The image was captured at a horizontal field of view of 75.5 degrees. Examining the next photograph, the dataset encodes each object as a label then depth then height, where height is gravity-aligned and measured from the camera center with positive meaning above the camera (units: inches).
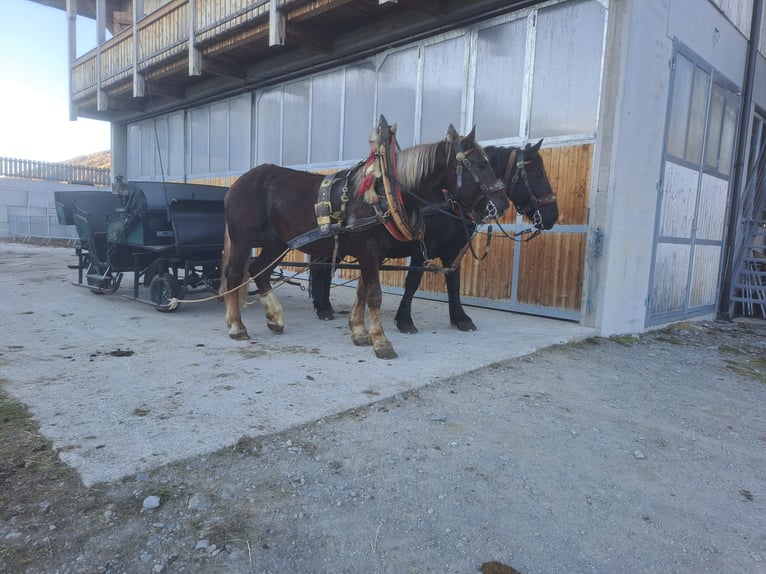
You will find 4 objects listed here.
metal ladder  347.9 +1.7
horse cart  238.1 -6.5
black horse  195.2 +6.8
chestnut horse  168.2 +7.9
